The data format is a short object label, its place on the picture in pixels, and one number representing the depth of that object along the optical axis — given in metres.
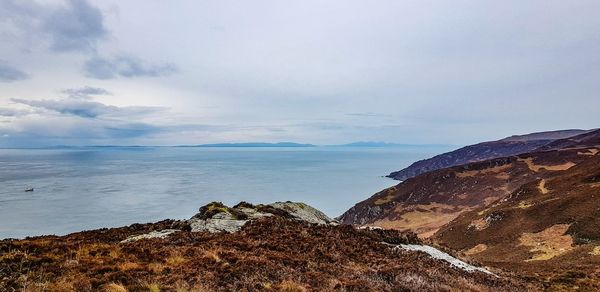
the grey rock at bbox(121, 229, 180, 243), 17.91
